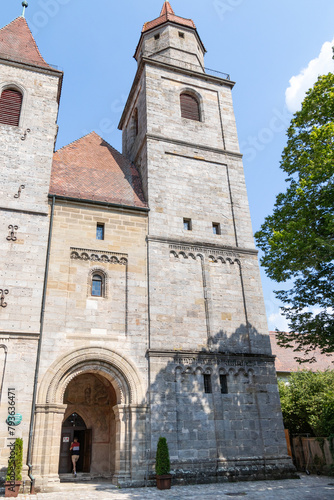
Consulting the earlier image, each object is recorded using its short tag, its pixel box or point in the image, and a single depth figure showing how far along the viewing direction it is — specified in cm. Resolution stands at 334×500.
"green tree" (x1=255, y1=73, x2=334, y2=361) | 1297
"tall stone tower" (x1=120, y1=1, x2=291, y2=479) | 1388
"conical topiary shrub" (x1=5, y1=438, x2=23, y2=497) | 1066
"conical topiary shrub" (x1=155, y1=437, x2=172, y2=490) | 1201
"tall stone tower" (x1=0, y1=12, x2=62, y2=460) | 1266
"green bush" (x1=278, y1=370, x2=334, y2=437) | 1664
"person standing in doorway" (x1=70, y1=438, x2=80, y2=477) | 1473
